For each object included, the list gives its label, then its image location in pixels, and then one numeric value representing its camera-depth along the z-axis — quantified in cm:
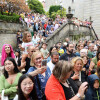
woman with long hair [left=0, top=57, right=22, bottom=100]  289
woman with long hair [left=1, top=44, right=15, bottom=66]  436
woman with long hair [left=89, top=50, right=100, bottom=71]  474
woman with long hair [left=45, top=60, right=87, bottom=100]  219
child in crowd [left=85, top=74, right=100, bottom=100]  307
